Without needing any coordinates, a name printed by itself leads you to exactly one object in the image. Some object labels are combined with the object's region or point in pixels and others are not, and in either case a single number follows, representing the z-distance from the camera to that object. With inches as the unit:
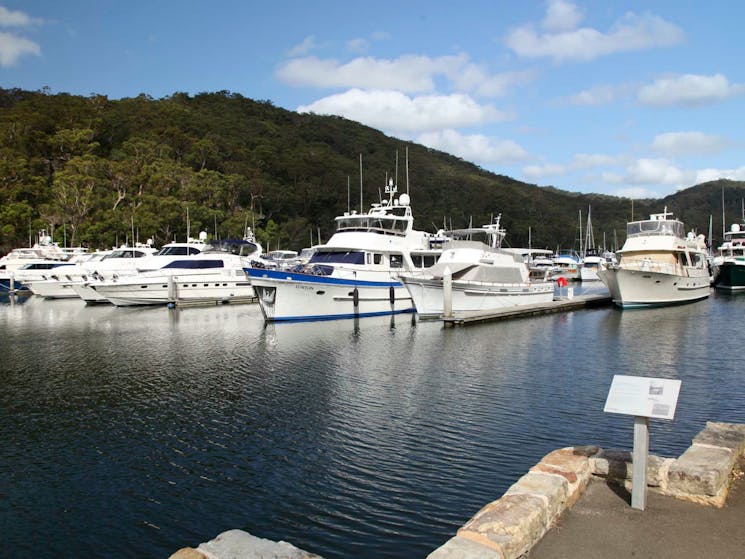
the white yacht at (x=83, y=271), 1643.7
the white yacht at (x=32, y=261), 1913.1
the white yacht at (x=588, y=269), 2687.0
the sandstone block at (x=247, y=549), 198.4
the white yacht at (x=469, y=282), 1122.7
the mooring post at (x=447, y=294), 1066.7
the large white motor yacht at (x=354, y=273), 1123.9
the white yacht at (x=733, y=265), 1918.1
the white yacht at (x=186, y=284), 1469.2
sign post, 221.3
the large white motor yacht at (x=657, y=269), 1360.7
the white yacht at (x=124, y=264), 1520.7
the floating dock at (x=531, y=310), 1064.2
